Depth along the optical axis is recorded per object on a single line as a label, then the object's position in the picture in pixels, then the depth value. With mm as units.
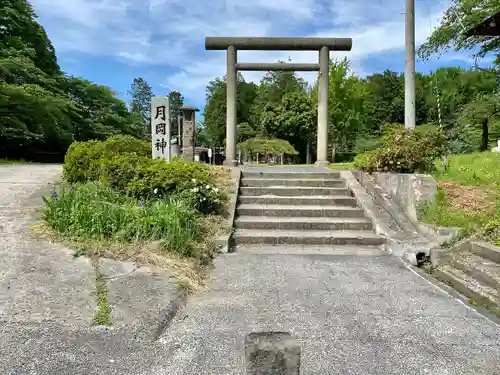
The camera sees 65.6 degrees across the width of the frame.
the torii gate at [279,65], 9430
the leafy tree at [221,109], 39000
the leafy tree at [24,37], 19828
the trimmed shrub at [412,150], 6258
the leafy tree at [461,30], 12594
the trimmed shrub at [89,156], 6508
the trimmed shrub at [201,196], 5555
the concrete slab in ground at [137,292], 2865
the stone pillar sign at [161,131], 7500
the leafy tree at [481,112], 13242
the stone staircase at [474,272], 3593
